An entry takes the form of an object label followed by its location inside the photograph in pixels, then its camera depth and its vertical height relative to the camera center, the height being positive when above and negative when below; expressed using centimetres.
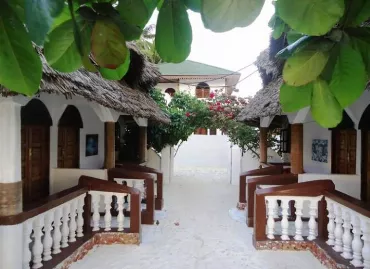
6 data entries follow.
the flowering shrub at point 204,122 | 1160 +42
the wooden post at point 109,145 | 649 -29
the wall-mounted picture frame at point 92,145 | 766 -35
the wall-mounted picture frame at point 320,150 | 692 -39
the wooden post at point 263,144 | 888 -32
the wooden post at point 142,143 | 959 -35
